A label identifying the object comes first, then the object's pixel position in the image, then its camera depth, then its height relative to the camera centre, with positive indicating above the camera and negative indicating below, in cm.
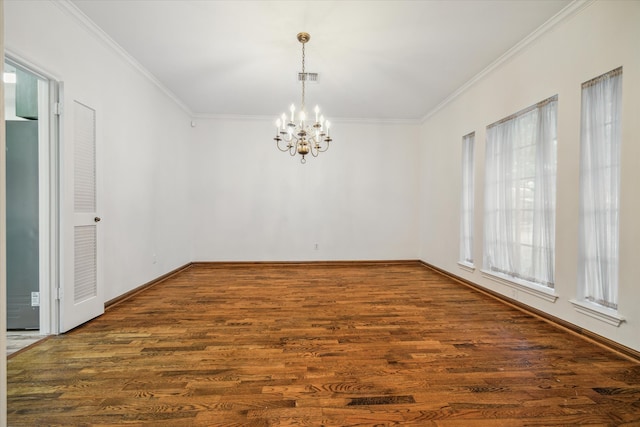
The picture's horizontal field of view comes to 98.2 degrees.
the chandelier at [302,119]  314 +111
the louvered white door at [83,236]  266 -21
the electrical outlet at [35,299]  265 -80
